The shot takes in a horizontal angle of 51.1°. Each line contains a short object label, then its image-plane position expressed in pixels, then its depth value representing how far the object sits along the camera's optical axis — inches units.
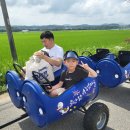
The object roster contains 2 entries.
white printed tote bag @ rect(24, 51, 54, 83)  89.4
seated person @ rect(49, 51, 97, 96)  85.7
